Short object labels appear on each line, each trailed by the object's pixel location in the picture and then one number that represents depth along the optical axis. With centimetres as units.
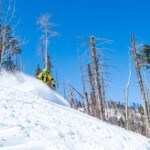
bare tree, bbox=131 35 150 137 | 2747
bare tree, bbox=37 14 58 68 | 3691
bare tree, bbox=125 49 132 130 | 3058
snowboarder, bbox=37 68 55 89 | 1989
